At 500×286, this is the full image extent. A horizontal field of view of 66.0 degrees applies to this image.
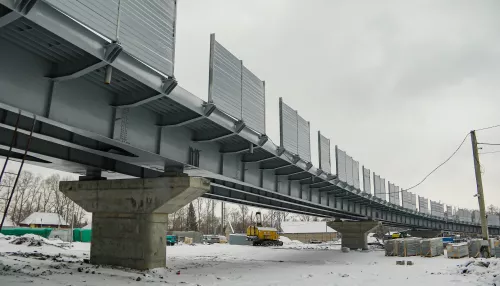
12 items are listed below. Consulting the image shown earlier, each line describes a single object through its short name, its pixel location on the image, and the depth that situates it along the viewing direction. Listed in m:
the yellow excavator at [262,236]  53.22
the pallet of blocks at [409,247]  34.34
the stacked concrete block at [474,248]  30.13
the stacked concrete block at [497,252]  25.98
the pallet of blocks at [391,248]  34.84
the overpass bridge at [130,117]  7.50
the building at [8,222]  74.84
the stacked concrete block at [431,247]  33.49
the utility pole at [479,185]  22.34
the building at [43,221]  71.44
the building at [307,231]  97.75
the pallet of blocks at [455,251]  30.48
